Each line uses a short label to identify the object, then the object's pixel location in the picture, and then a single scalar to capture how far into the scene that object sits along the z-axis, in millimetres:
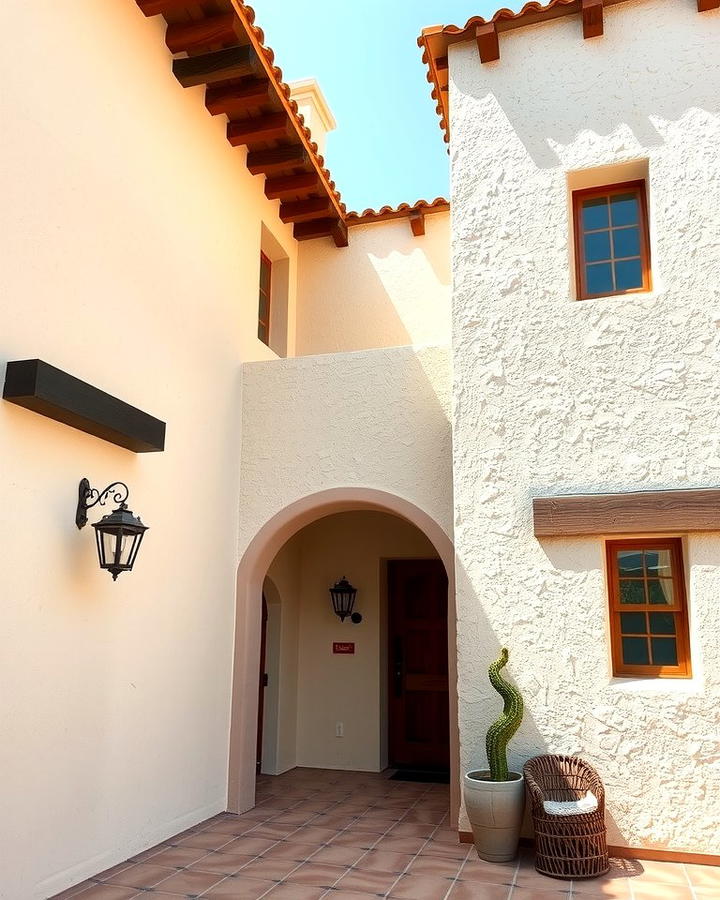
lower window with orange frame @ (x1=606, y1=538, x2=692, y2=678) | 5465
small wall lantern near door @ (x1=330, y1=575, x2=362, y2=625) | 8828
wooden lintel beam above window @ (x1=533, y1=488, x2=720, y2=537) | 5383
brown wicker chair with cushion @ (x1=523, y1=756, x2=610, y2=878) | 4930
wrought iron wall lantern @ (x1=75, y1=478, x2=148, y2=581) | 4914
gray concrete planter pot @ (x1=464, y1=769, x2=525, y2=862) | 5176
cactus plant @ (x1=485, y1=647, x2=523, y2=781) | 5316
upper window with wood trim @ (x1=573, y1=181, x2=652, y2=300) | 6109
